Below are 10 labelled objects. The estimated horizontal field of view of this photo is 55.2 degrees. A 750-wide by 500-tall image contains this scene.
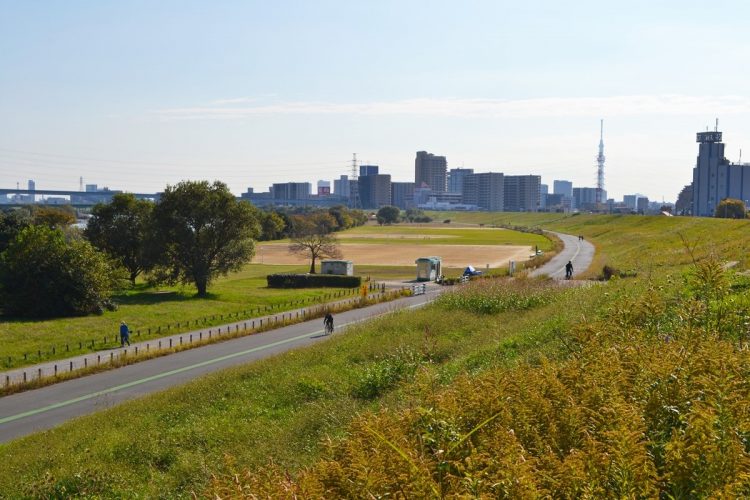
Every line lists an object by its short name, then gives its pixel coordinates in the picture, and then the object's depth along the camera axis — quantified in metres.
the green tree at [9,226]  62.75
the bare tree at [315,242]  83.25
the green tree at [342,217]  176.05
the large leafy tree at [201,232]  57.84
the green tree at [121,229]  63.97
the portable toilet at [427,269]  71.38
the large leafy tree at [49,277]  44.34
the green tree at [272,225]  131.50
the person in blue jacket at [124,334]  37.72
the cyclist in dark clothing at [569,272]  54.52
